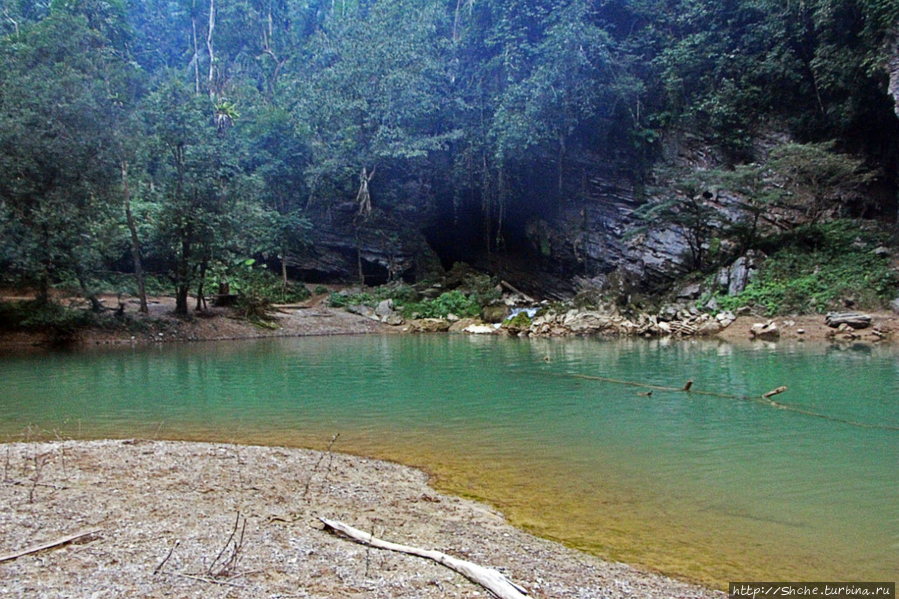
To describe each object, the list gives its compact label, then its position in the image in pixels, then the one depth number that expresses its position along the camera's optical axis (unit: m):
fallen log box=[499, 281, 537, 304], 31.17
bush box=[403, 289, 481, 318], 27.30
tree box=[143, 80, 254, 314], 20.55
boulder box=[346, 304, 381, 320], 27.45
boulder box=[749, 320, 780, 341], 18.95
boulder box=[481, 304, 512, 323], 26.36
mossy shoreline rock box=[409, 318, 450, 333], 25.80
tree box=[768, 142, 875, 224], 20.88
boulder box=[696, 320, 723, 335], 20.52
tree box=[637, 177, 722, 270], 24.11
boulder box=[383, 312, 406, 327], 26.83
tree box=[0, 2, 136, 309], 16.86
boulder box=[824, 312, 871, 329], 17.97
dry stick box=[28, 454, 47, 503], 4.08
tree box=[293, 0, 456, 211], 30.59
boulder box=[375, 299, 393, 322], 27.39
